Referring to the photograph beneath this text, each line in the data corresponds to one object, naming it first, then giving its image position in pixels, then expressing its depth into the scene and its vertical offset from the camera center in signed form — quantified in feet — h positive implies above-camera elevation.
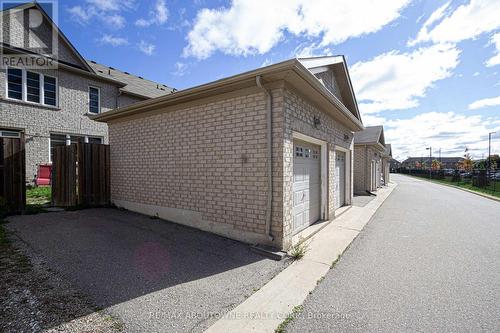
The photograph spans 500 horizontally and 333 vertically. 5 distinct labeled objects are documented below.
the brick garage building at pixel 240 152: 15.05 +1.19
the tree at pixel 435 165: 221.25 +0.81
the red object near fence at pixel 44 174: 37.24 -1.01
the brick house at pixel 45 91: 35.78 +13.43
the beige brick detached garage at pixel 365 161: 48.65 +1.11
